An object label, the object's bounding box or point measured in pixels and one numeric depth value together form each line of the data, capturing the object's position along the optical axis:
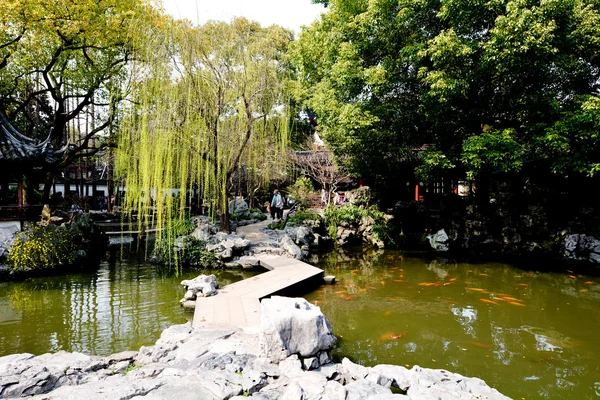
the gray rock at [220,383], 2.81
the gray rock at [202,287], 5.71
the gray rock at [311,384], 2.83
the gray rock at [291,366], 3.22
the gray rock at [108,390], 2.71
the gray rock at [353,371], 3.35
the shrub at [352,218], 11.99
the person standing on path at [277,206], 12.88
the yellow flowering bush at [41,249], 7.57
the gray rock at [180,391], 2.72
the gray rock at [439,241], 11.23
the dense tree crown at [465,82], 7.36
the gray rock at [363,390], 2.86
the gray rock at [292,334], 3.47
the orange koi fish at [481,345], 4.29
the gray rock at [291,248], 8.84
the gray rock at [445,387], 2.94
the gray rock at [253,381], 2.94
